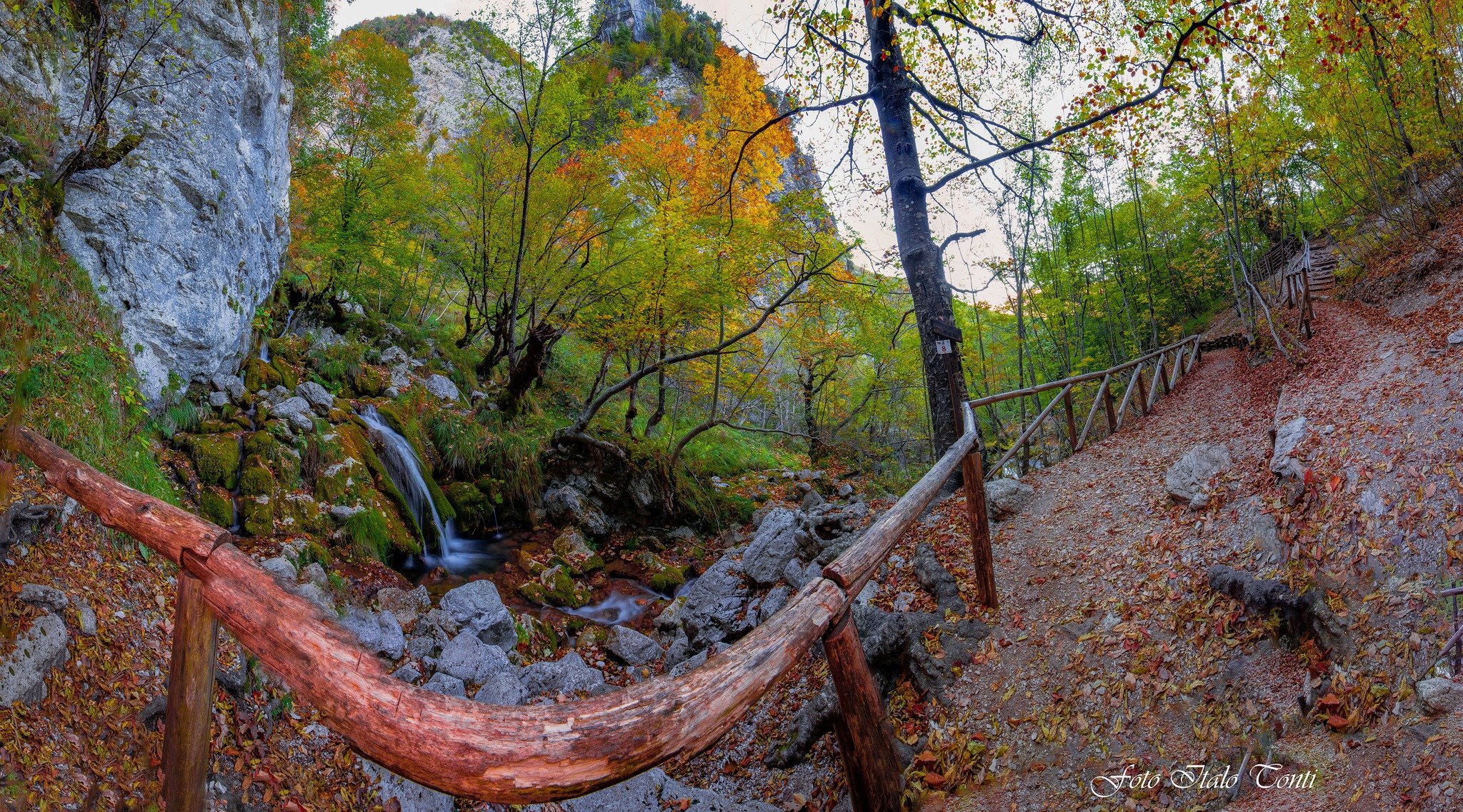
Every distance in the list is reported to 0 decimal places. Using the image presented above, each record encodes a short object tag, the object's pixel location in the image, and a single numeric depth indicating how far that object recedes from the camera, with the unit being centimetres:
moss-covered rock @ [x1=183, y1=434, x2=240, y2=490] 609
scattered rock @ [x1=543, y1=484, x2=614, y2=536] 971
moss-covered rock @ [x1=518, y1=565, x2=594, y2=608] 770
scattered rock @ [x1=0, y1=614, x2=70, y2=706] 243
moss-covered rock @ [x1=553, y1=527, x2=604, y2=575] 871
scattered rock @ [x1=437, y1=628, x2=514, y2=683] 483
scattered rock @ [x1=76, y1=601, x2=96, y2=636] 293
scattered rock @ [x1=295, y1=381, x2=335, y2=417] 820
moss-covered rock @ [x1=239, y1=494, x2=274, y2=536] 601
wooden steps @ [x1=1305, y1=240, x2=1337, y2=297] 1452
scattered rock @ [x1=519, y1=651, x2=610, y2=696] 517
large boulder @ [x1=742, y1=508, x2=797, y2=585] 704
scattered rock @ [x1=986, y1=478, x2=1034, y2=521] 584
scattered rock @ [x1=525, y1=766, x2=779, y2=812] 358
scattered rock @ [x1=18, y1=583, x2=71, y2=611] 278
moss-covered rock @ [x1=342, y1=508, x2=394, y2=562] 675
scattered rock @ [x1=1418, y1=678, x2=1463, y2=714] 214
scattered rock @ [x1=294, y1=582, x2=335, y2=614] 488
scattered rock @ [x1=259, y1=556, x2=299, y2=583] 487
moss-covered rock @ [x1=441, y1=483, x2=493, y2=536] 920
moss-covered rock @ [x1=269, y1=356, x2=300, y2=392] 833
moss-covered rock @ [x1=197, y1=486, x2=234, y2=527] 568
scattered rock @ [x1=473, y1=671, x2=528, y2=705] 449
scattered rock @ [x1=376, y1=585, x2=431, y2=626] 585
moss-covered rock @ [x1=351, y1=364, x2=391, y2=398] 984
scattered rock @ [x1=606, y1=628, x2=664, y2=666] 641
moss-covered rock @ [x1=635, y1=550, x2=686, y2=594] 862
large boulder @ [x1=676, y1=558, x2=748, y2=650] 659
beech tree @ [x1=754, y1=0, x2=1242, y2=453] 579
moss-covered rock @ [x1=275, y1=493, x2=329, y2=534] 635
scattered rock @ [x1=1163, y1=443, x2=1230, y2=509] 471
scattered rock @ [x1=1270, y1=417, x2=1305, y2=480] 430
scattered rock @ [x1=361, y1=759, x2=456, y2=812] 334
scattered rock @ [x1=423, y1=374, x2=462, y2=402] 1122
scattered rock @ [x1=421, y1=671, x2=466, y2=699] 445
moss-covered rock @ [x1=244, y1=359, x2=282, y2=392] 778
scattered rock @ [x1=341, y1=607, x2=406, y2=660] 463
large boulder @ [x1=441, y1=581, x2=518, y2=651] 580
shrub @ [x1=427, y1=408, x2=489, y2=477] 980
